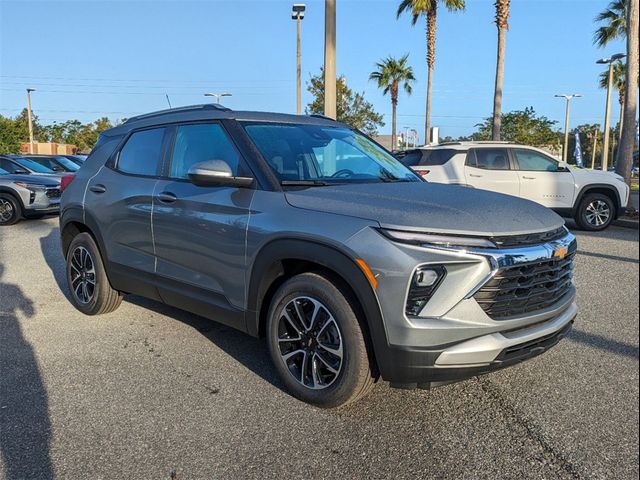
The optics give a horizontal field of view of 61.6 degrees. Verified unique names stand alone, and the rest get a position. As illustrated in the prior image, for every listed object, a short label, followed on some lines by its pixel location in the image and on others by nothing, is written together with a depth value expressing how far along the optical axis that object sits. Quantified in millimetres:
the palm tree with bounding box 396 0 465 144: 24016
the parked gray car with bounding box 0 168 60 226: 12188
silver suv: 2693
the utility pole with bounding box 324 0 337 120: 9453
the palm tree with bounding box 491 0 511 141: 17031
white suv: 10758
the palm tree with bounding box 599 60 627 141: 37281
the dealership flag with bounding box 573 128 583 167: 27872
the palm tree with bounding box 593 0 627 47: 19634
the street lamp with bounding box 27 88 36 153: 41972
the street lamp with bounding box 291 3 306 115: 21788
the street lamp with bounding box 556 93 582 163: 40800
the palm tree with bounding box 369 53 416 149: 38562
